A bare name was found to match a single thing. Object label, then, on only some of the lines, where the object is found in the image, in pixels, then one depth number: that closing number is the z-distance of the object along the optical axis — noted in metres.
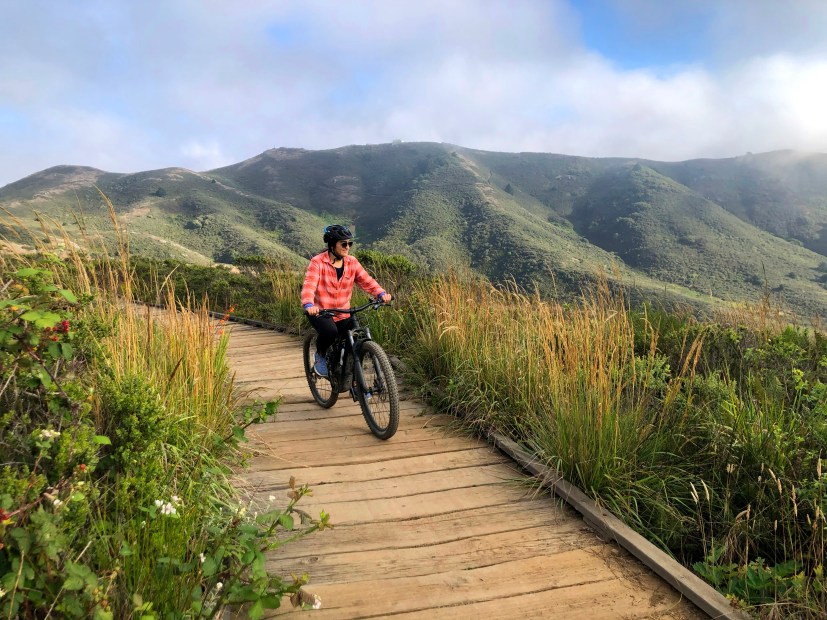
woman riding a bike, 4.23
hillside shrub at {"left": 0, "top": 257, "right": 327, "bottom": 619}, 1.37
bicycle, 3.74
